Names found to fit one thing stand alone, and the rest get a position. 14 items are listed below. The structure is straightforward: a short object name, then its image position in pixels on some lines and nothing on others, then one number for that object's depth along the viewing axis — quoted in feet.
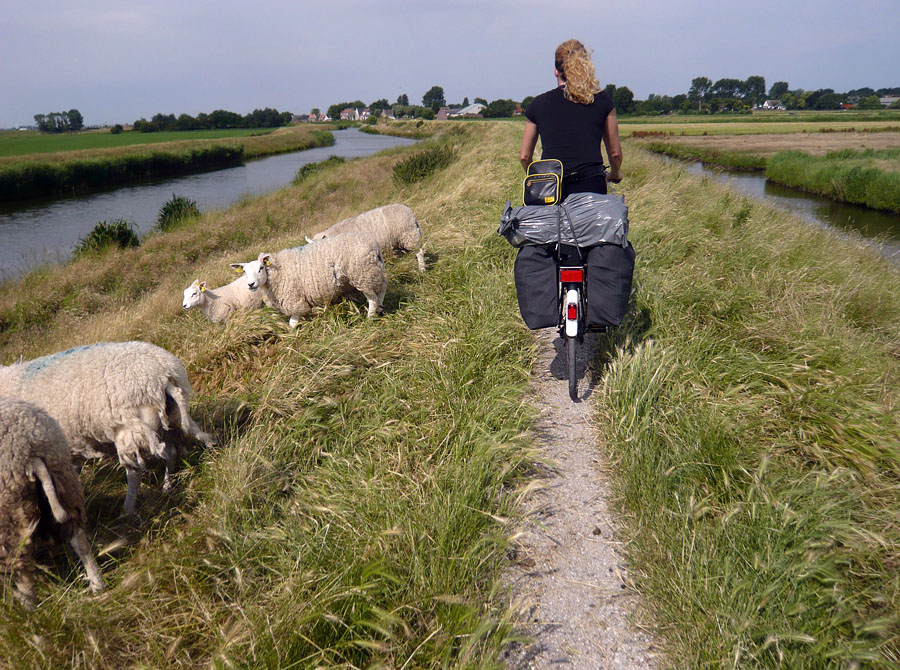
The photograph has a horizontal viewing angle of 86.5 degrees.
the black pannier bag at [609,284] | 11.40
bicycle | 12.09
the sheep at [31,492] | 7.96
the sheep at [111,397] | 10.37
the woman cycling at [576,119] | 12.53
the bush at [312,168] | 90.89
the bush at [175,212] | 57.57
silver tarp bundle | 11.43
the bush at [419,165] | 61.41
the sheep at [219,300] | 21.91
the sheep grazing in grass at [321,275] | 18.71
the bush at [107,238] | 46.06
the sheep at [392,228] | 25.86
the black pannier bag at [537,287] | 11.71
